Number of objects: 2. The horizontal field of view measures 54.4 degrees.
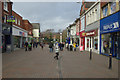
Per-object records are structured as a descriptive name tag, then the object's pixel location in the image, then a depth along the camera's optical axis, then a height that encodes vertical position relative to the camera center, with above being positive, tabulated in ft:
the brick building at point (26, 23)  127.60 +18.31
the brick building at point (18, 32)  72.31 +5.07
